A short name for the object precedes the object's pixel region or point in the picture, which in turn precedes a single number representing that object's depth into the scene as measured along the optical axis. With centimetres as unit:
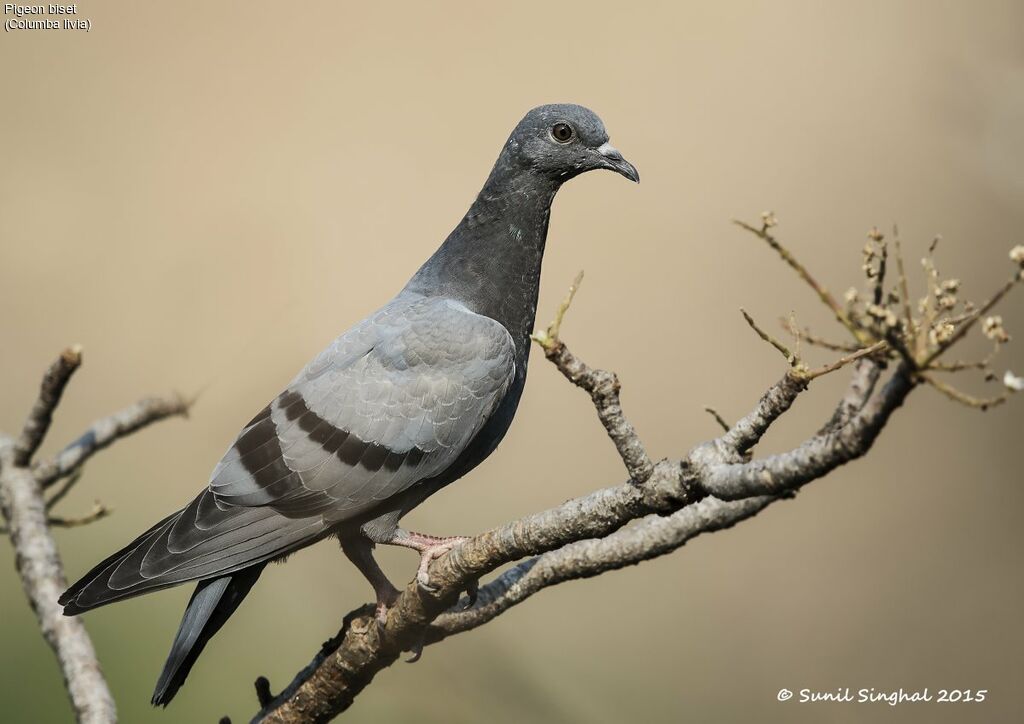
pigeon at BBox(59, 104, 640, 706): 925
